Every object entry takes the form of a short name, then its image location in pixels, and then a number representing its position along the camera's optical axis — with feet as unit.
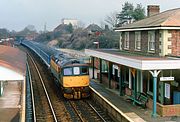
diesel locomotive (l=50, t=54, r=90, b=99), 68.03
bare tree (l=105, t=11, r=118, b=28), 298.66
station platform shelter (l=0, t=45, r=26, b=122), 36.96
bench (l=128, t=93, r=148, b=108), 56.00
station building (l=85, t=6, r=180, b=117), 49.24
